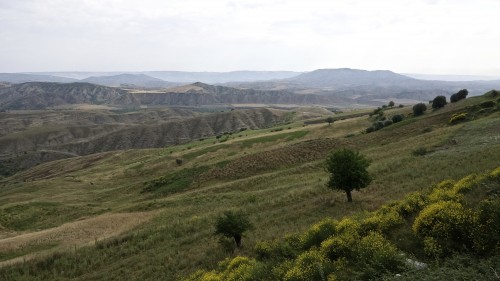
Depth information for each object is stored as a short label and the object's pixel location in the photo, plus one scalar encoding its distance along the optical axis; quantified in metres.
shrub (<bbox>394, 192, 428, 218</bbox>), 15.35
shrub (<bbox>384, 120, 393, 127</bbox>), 63.78
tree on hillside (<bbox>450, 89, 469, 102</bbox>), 69.69
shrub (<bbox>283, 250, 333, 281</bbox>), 12.09
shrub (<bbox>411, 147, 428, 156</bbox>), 36.63
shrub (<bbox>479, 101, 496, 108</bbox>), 52.55
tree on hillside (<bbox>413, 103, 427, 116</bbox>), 66.19
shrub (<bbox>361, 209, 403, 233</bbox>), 14.23
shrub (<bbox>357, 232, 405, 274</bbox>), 11.01
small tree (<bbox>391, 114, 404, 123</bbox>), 64.88
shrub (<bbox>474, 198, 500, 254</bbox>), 10.60
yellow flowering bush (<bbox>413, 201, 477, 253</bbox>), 11.35
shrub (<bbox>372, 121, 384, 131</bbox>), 63.98
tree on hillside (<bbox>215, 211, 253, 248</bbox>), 20.45
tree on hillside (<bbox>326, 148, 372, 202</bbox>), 25.02
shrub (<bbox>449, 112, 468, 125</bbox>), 50.34
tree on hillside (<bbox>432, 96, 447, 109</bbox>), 67.00
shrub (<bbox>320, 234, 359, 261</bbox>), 13.20
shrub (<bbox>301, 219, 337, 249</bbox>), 15.64
